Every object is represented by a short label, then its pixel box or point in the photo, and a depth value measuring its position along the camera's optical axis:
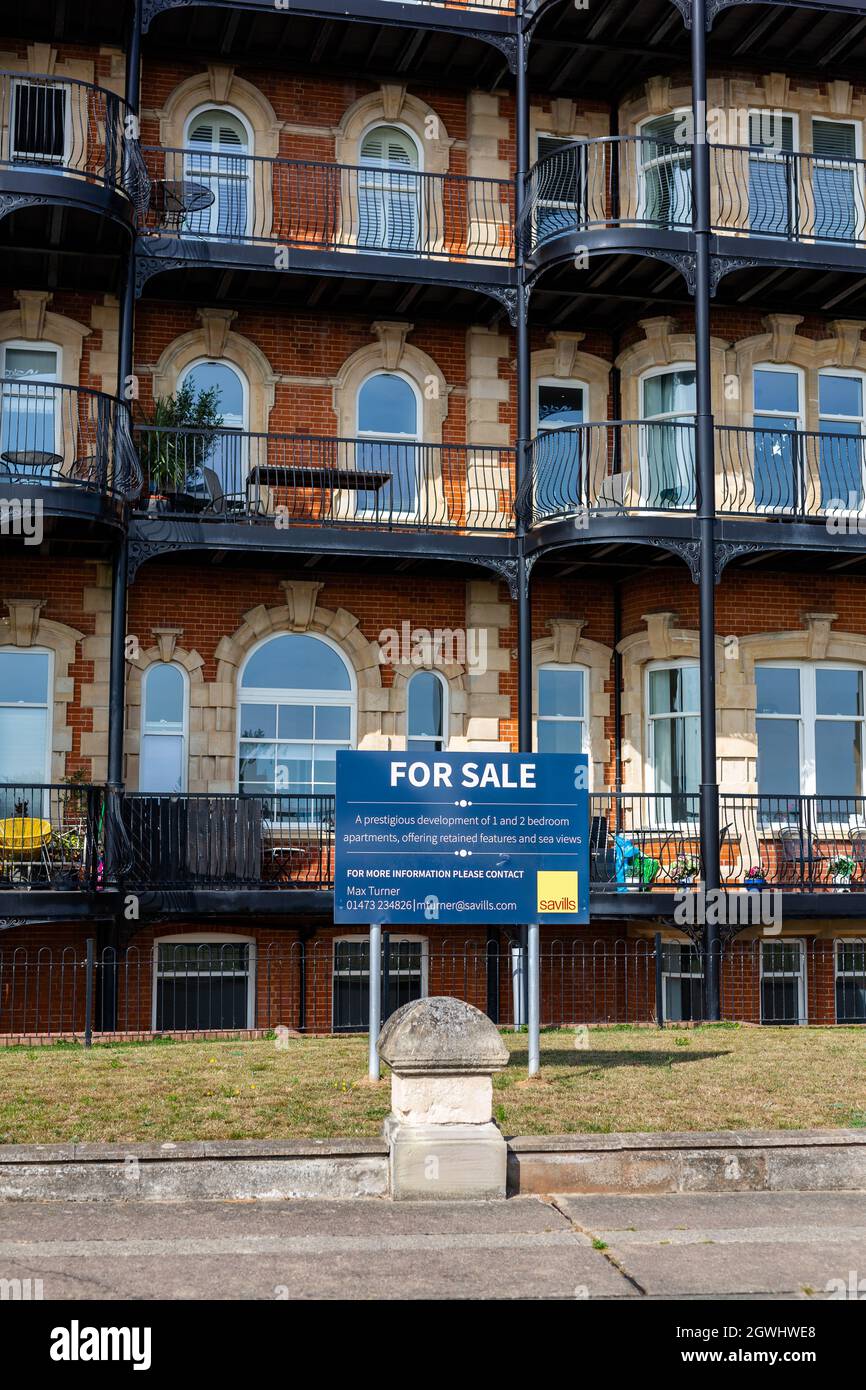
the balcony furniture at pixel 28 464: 16.34
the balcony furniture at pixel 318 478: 17.27
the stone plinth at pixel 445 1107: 8.02
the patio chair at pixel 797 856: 17.19
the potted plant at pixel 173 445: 17.23
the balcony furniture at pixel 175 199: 17.75
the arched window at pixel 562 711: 18.61
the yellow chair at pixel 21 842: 15.41
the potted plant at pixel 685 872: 16.92
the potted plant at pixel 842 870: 17.47
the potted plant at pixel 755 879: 16.62
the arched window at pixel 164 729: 17.44
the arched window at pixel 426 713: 18.30
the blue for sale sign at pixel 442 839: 10.06
